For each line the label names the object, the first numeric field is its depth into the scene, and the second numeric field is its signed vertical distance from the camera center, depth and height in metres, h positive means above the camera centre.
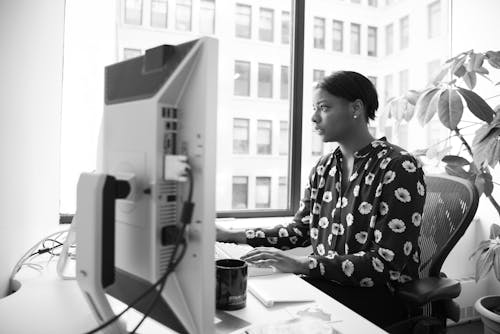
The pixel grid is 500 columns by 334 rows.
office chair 0.99 -0.25
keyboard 1.04 -0.27
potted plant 1.65 +0.19
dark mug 0.76 -0.24
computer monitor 0.55 -0.02
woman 1.06 -0.16
